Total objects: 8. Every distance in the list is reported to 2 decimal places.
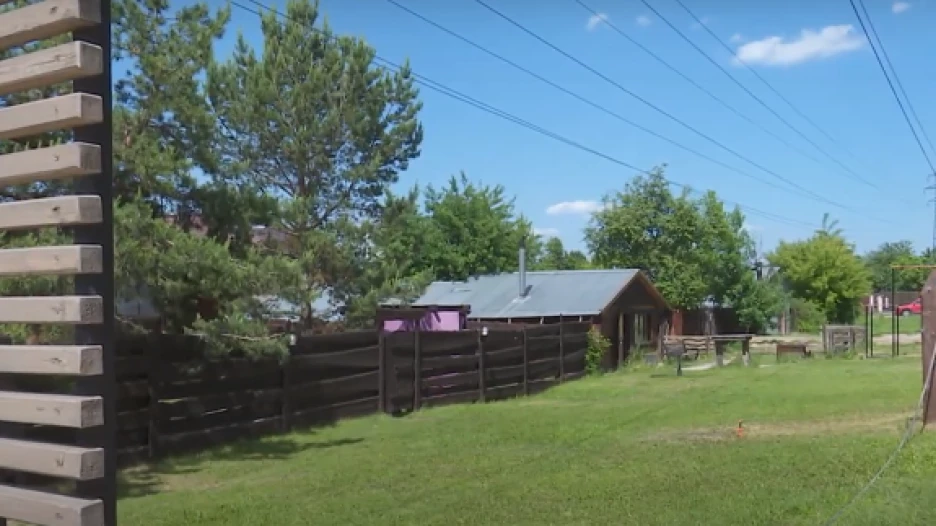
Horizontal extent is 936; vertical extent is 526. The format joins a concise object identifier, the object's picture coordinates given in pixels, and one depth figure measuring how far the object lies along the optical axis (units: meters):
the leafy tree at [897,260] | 93.91
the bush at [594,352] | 25.03
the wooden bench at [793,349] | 29.91
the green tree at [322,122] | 20.36
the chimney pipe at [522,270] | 29.87
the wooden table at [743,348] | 28.12
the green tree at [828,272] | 50.19
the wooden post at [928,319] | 12.37
